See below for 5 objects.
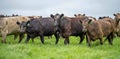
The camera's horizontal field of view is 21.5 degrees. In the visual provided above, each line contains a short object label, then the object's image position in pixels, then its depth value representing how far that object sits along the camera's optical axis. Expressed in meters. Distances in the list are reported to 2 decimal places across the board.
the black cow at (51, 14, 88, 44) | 19.66
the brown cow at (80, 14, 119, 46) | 18.56
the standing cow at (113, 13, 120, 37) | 21.00
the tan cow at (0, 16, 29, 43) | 21.12
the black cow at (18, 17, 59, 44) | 20.08
